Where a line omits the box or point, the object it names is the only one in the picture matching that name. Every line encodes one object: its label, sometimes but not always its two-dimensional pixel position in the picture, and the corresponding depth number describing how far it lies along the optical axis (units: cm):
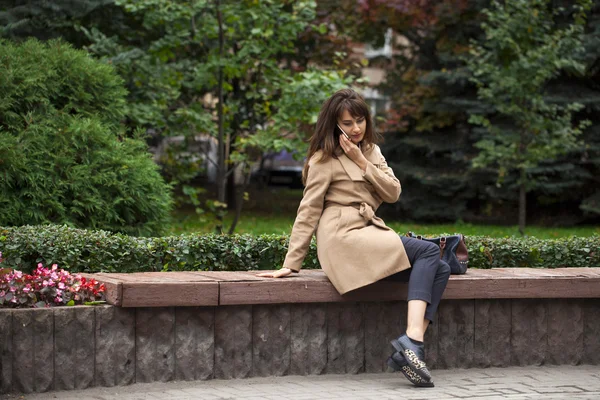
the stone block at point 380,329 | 947
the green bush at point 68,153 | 1215
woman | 883
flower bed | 818
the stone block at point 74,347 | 811
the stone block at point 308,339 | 914
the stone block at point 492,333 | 987
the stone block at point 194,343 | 867
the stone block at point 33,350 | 795
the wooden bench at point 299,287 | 846
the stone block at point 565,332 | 1018
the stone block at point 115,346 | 829
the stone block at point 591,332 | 1034
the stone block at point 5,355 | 789
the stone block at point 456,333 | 974
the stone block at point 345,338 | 931
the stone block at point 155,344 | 848
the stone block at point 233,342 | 883
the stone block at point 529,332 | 1004
